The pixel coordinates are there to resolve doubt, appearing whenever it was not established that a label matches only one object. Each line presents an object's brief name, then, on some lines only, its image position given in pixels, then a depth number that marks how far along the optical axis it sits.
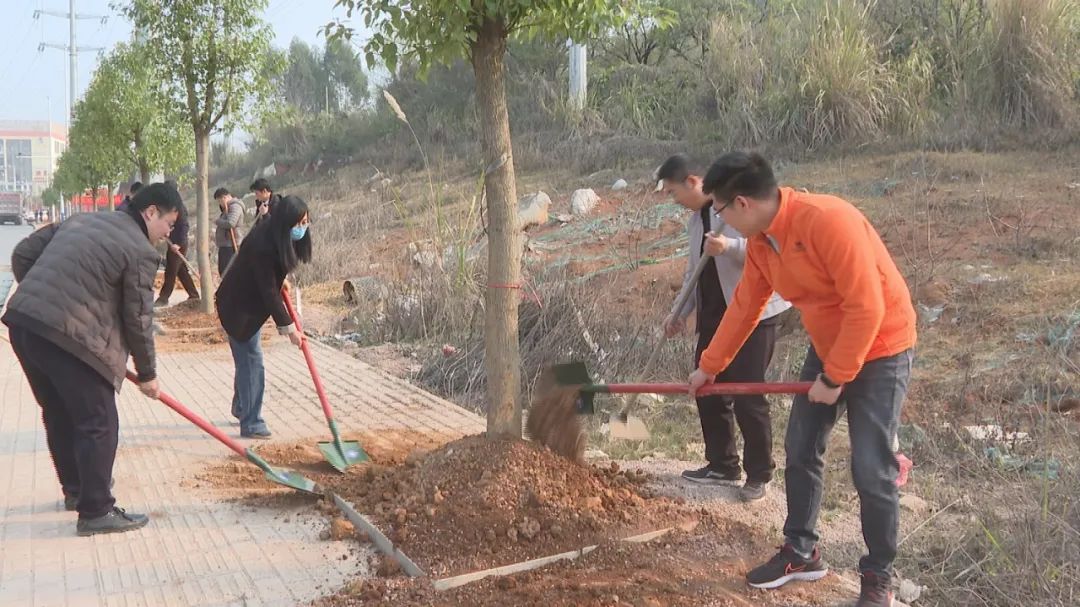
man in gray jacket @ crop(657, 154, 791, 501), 4.41
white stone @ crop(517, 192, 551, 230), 13.91
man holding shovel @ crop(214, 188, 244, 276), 10.80
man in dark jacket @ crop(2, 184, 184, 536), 4.08
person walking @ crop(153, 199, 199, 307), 12.27
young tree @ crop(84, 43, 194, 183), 14.98
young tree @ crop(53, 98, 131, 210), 16.20
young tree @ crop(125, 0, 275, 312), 10.99
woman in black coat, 5.36
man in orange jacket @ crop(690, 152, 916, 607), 3.12
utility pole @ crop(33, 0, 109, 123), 48.03
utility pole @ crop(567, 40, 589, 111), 19.36
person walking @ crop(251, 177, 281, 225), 8.34
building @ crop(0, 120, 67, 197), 123.88
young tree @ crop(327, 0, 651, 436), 3.91
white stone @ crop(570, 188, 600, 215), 14.20
